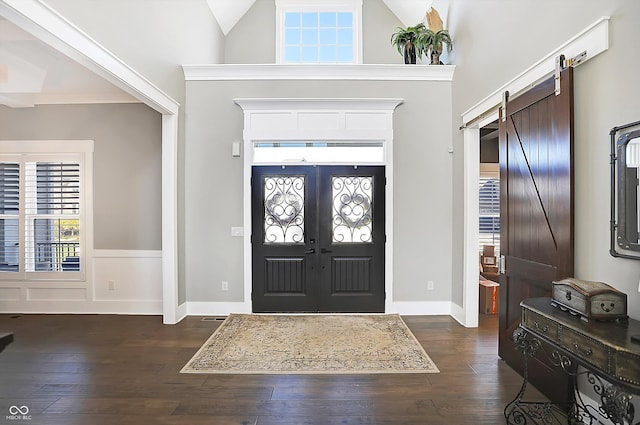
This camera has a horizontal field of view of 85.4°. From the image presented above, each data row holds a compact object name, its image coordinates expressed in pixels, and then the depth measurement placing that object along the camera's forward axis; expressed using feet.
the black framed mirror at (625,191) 6.29
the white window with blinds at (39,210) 15.26
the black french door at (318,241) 15.23
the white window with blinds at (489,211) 20.56
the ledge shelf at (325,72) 14.98
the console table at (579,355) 4.94
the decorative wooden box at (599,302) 5.97
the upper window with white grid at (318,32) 18.37
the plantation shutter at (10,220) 15.29
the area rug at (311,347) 10.07
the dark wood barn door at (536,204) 7.94
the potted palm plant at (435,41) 14.94
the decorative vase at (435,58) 15.20
